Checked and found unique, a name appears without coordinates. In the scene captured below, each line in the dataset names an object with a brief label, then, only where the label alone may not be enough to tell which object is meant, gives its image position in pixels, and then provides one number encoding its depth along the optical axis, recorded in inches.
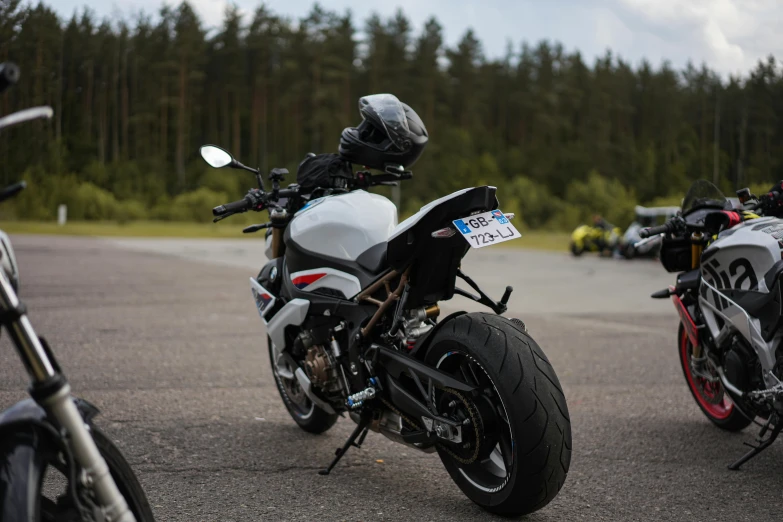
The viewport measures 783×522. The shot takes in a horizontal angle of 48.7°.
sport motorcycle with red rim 154.3
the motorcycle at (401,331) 124.8
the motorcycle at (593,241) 1063.9
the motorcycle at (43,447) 78.8
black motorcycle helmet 167.2
